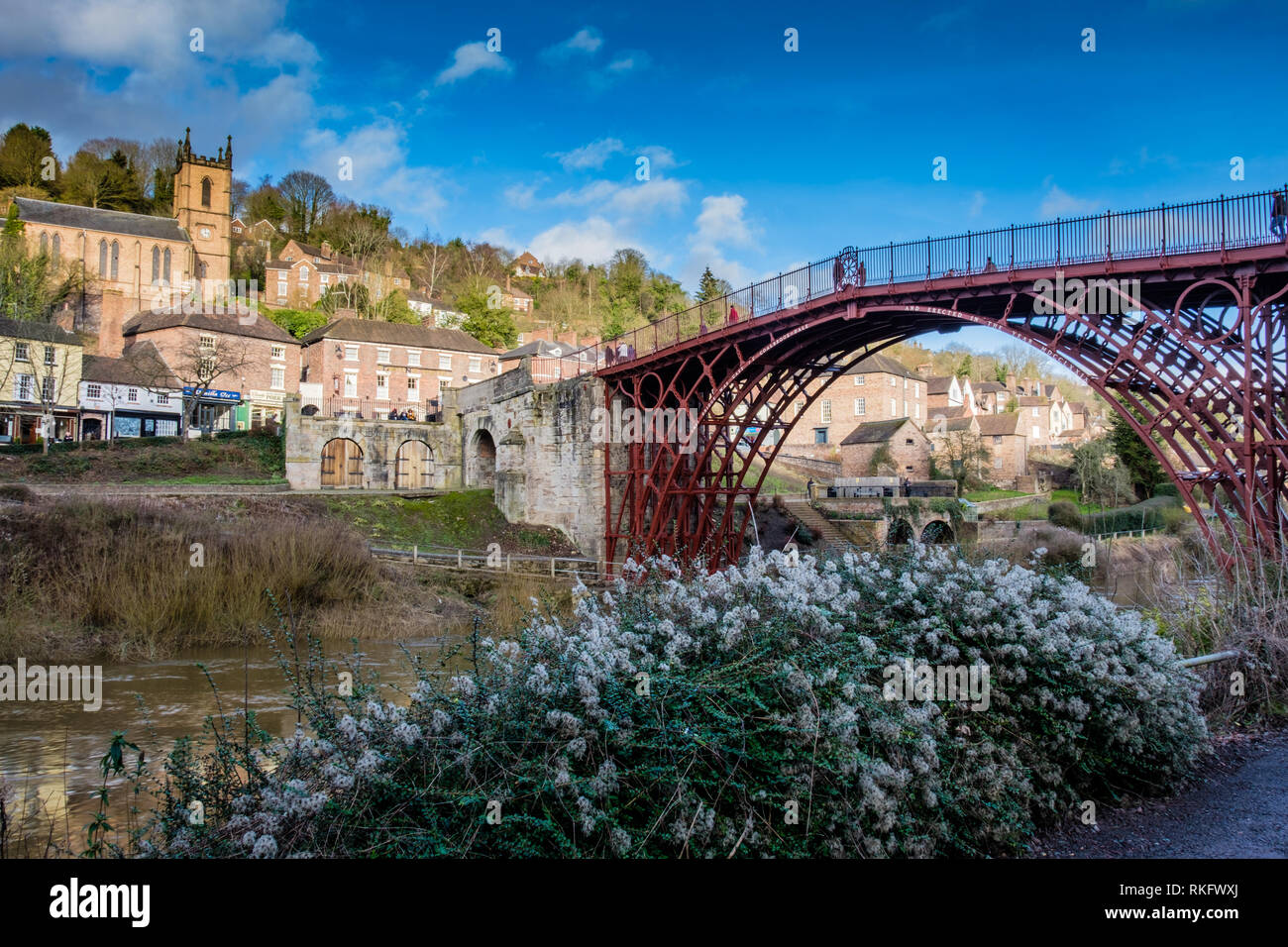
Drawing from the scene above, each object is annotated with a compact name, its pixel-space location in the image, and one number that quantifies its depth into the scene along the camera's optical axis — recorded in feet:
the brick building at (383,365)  152.35
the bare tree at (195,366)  125.29
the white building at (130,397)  127.34
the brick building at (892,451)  146.30
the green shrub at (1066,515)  111.96
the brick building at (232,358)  140.77
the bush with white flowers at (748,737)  12.53
